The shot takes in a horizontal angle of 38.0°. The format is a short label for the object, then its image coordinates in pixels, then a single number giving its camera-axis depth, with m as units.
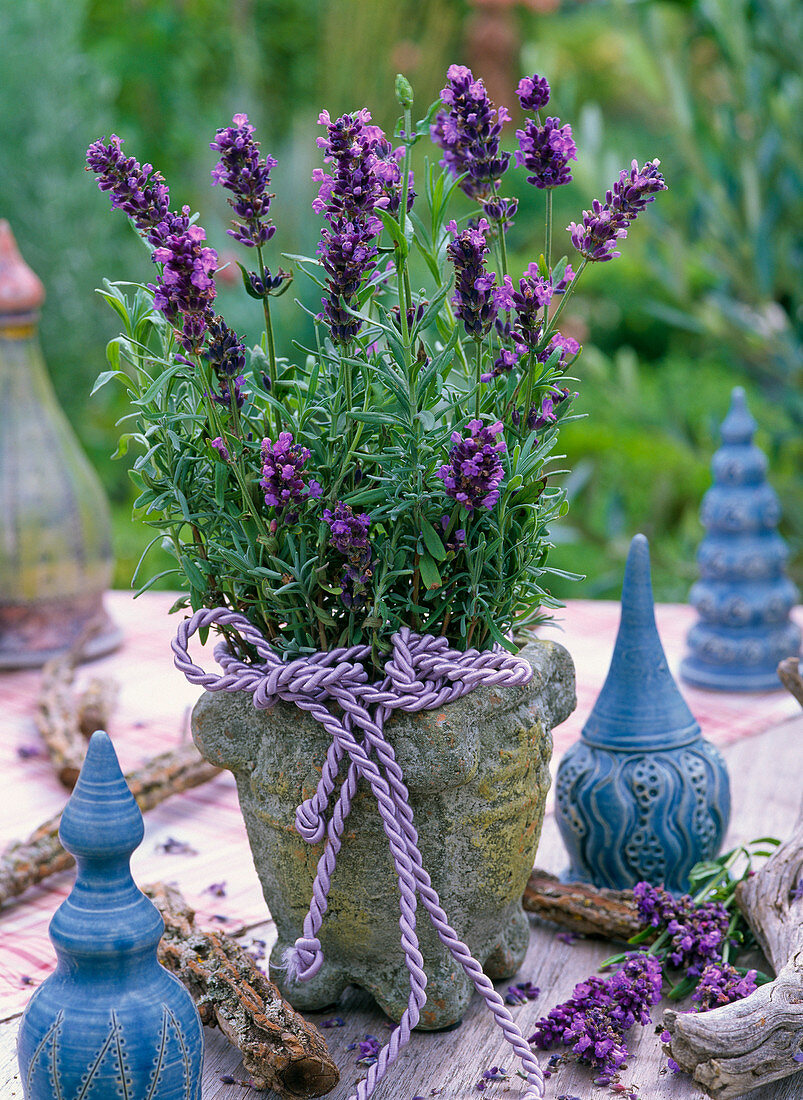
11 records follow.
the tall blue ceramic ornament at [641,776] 0.95
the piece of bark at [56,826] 1.02
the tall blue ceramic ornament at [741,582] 1.44
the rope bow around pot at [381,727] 0.74
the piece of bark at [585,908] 0.91
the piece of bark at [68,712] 1.25
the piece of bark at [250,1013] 0.73
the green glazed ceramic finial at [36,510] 1.60
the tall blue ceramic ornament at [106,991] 0.62
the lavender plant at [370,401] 0.70
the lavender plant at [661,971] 0.77
